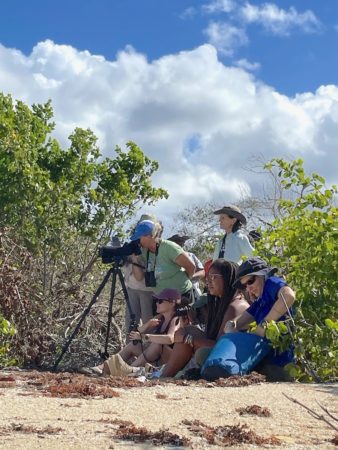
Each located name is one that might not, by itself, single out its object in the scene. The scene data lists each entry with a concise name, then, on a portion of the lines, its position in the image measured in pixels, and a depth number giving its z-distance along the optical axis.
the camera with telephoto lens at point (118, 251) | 7.80
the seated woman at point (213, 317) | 6.53
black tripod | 7.96
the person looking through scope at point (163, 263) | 7.55
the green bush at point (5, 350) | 8.21
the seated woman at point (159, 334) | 6.89
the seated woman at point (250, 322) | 5.95
